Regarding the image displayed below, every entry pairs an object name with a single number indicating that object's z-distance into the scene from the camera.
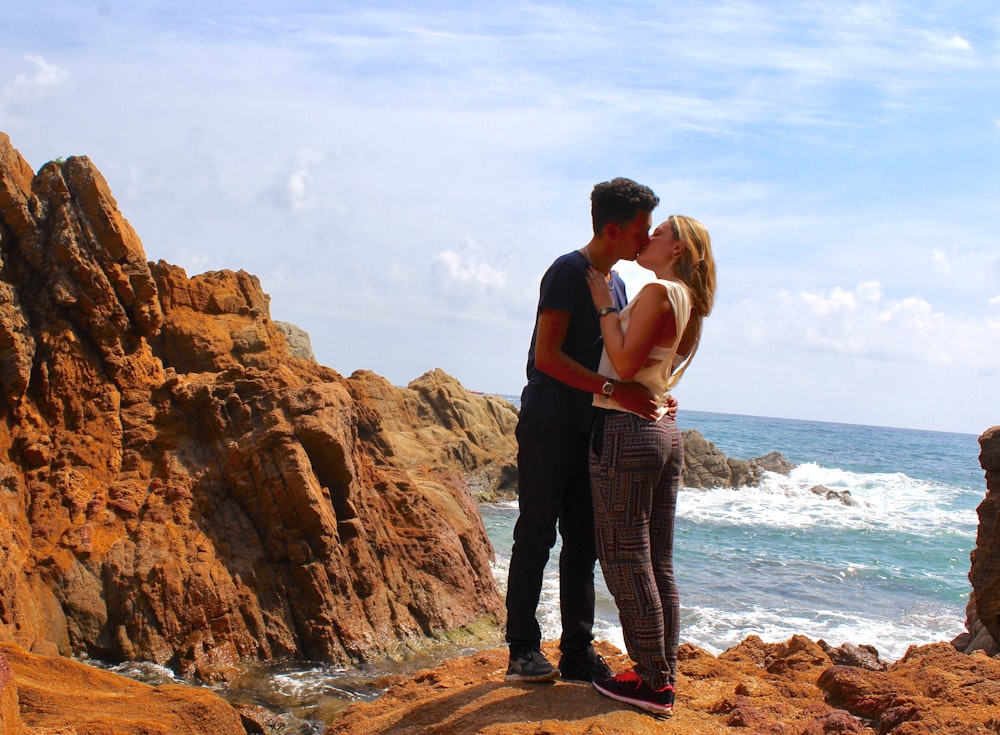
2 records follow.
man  4.10
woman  3.80
